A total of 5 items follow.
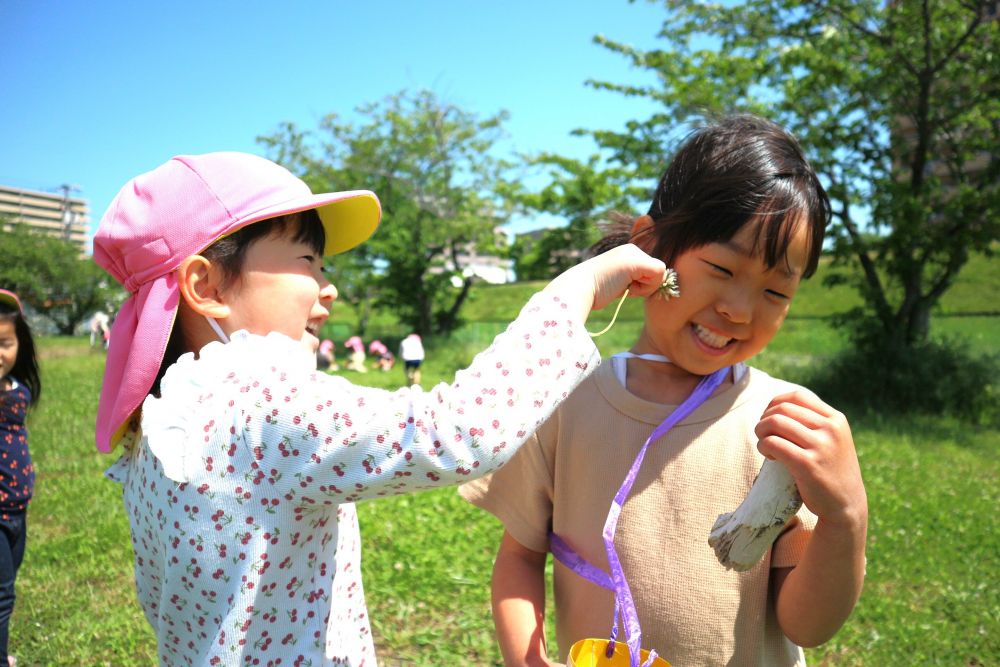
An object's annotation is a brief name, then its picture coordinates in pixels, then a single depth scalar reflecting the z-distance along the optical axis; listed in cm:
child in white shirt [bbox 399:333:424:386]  1425
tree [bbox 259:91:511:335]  2233
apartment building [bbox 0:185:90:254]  9964
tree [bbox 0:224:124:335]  3219
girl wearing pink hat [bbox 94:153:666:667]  98
